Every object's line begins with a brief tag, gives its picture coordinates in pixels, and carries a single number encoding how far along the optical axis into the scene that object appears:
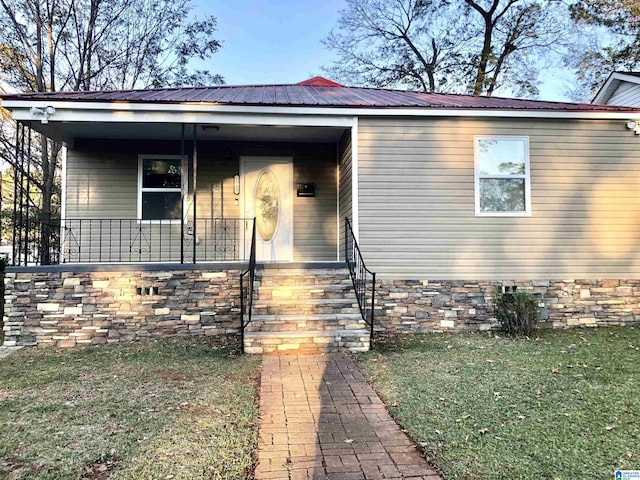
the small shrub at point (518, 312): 6.11
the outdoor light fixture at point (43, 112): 6.23
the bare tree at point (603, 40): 15.19
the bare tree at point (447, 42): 17.89
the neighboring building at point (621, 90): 9.84
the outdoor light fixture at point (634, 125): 7.09
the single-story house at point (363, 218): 6.27
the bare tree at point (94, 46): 12.27
